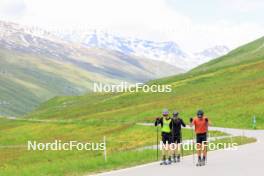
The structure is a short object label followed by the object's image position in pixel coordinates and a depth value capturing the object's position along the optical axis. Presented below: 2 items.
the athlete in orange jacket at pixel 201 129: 27.75
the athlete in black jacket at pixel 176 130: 28.86
